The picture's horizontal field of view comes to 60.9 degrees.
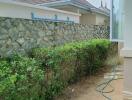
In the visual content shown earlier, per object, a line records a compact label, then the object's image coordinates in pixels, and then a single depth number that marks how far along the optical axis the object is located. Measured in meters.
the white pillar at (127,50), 1.80
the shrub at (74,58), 2.70
